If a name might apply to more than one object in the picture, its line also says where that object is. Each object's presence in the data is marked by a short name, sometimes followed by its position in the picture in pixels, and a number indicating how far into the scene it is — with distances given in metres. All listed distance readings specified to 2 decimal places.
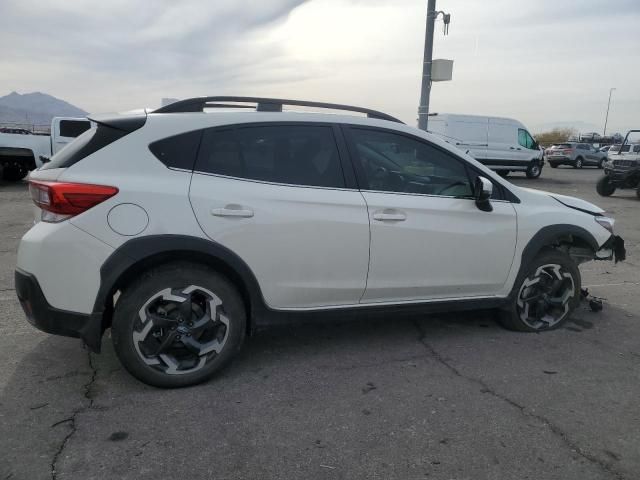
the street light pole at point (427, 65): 11.09
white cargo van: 21.06
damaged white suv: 3.02
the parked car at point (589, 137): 55.97
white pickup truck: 14.71
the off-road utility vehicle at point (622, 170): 15.80
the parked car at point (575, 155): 32.25
